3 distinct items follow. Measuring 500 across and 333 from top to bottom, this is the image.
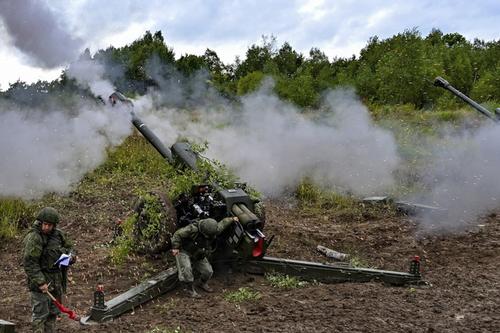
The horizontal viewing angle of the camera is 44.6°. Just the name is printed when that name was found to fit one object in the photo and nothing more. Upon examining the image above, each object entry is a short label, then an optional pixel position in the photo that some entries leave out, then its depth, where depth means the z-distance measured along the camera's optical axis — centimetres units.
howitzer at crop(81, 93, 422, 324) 738
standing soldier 577
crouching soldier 728
